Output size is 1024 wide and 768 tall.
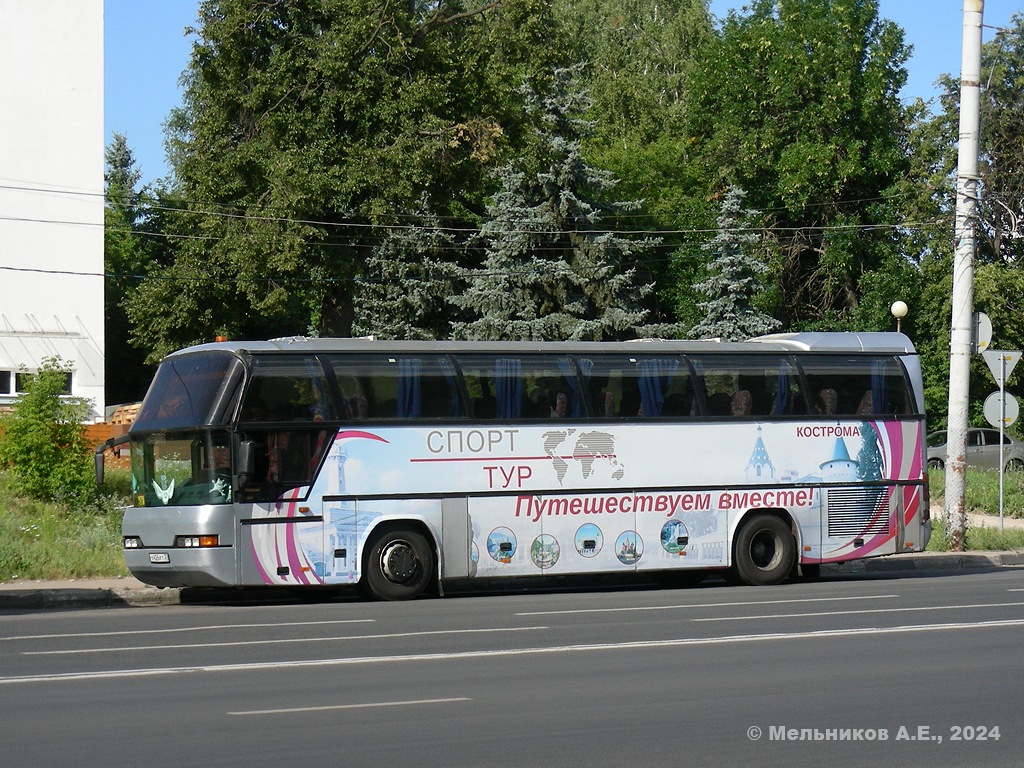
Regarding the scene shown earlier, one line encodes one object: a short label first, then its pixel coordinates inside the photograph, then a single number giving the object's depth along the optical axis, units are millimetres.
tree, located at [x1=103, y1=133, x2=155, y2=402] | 72938
